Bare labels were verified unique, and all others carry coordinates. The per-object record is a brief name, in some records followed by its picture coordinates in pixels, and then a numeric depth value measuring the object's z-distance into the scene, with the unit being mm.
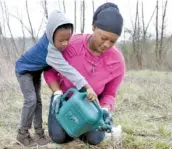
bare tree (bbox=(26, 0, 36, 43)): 16528
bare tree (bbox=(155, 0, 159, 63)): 16297
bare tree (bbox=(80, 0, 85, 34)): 16742
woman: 2465
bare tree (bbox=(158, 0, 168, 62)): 16578
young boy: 2467
